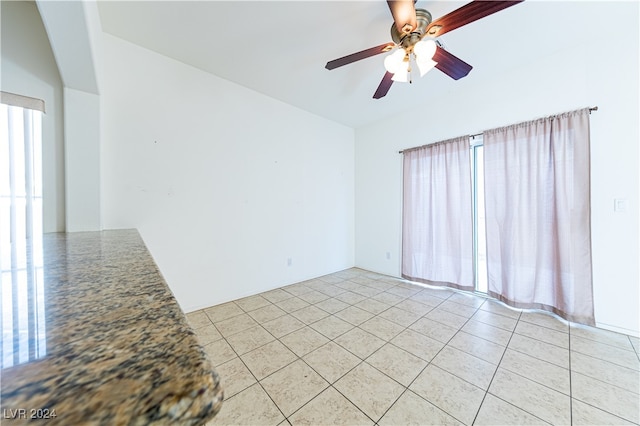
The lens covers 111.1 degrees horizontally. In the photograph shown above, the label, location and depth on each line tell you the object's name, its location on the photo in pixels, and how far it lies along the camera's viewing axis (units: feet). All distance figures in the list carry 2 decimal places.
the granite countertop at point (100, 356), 0.75
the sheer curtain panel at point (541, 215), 6.86
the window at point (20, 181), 5.08
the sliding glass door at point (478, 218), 9.32
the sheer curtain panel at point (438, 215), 9.43
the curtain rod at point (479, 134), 6.66
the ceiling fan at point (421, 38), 4.42
